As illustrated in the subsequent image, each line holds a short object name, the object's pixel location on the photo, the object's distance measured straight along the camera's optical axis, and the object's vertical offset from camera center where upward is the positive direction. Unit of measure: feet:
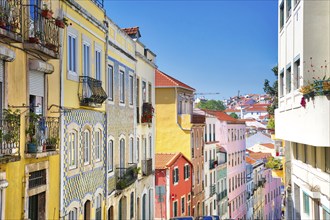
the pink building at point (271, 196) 252.21 -41.49
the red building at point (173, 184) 108.99 -14.80
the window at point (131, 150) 77.64 -4.56
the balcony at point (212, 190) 155.43 -22.21
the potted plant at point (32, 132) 37.55 -0.72
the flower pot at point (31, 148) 37.58 -2.00
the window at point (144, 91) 87.44 +5.78
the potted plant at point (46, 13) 39.06 +9.12
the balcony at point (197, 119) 131.78 +1.02
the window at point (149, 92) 92.32 +5.88
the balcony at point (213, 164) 155.93 -13.89
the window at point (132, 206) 76.69 -13.60
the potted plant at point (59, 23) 41.22 +8.76
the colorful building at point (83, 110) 47.75 +1.36
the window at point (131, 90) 77.20 +5.30
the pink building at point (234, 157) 175.11 -13.95
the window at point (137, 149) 82.39 -4.61
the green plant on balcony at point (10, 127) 32.17 -0.29
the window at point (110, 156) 65.70 -4.62
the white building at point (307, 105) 44.04 +1.80
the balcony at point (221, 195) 164.99 -25.89
